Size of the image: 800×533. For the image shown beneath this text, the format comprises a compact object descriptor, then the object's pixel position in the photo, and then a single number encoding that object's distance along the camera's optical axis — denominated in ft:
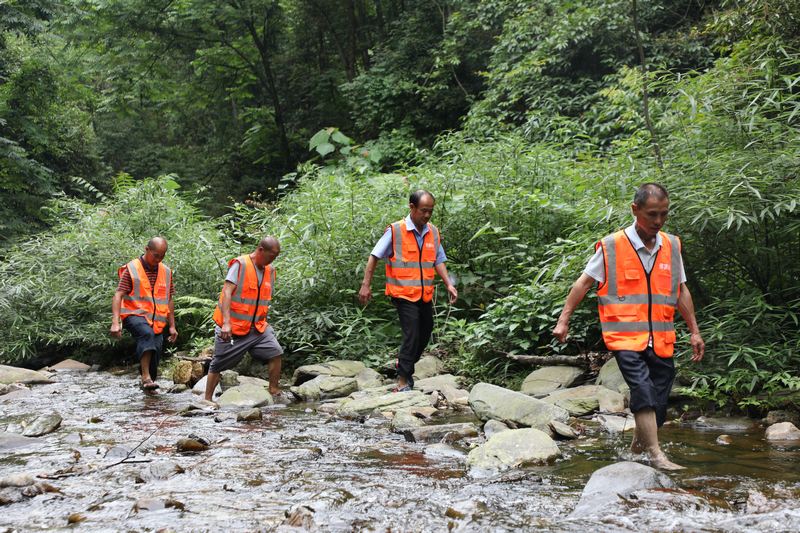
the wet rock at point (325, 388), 24.79
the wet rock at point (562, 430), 16.60
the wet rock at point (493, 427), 17.13
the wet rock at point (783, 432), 15.93
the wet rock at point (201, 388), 27.27
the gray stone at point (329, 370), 27.30
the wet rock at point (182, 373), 29.94
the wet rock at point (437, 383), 23.99
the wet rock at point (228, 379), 27.59
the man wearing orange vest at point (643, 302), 13.58
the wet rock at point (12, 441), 16.85
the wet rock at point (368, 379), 26.30
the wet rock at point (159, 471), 13.73
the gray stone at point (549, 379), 22.24
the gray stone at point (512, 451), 14.10
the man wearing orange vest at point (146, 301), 26.68
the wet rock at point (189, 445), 16.44
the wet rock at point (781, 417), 17.03
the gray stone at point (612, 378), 20.68
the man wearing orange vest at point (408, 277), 23.16
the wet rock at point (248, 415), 20.47
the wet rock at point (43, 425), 18.70
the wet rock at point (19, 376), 30.50
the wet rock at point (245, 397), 23.32
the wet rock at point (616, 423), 17.52
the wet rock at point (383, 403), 21.17
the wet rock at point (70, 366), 36.55
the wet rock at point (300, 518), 10.77
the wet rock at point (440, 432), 17.13
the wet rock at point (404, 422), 18.60
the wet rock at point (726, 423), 17.51
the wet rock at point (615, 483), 11.42
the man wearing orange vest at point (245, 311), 23.18
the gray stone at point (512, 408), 17.26
